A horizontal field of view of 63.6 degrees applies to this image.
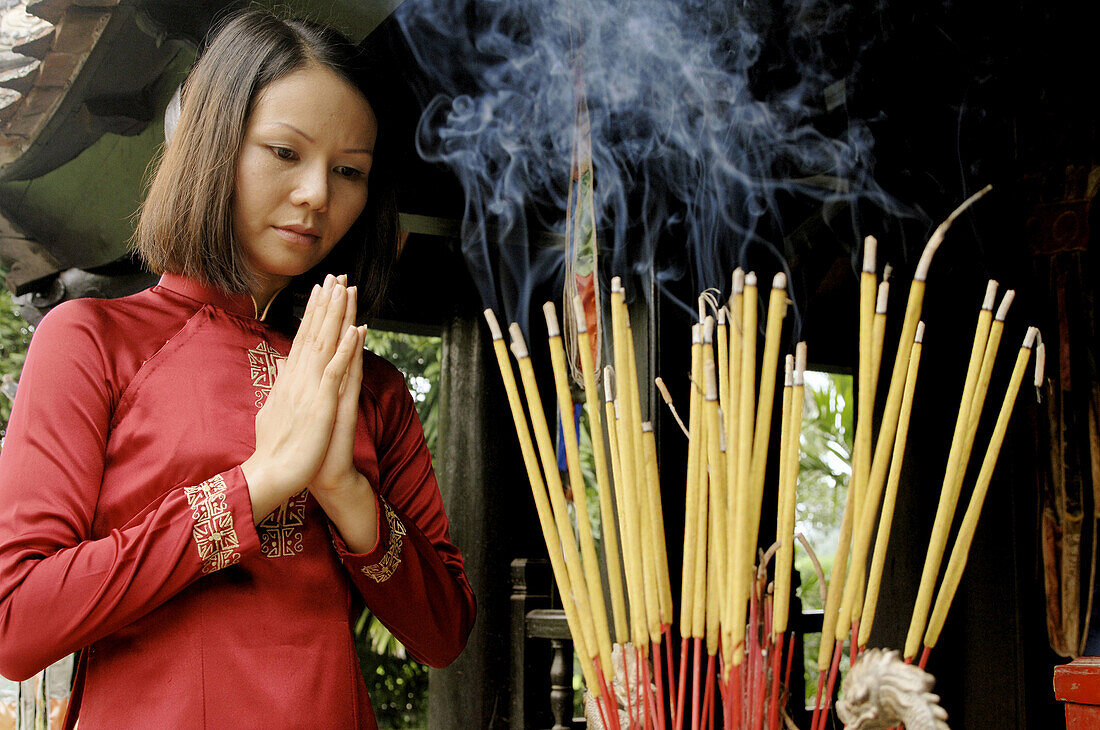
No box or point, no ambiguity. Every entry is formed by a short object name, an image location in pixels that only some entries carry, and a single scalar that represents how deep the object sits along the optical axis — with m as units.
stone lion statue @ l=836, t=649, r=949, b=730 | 0.82
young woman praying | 1.08
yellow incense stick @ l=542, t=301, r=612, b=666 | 0.94
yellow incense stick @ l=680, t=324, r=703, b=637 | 0.99
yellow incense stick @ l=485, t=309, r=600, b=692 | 0.97
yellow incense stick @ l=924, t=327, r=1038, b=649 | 0.94
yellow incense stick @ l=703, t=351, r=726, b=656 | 0.95
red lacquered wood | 1.36
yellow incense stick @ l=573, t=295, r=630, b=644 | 0.97
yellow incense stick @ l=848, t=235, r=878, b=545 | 0.92
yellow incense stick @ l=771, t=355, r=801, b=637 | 0.92
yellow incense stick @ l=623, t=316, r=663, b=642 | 0.96
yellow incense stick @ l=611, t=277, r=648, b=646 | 0.96
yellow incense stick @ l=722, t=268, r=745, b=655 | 0.92
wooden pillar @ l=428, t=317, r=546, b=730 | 3.20
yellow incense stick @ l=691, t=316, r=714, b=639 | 0.97
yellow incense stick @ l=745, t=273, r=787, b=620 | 0.96
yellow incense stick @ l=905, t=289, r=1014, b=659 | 0.92
